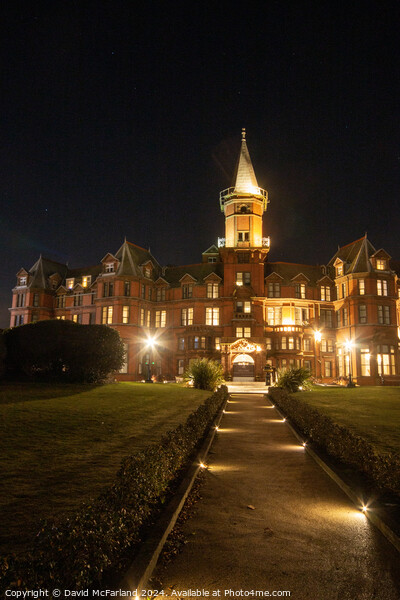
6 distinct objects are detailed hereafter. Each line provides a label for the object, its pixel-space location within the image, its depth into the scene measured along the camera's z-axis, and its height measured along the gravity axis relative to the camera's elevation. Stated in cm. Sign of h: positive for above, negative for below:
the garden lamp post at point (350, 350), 5206 +246
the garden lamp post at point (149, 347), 5758 +257
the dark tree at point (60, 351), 2680 +86
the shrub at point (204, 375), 3466 -66
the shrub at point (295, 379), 3431 -84
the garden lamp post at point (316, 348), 5545 +282
